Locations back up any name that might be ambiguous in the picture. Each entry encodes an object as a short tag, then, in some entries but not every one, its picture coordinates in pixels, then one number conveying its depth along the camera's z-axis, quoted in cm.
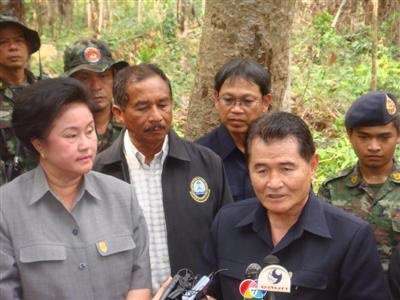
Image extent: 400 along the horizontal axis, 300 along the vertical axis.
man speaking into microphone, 241
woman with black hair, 247
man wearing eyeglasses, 368
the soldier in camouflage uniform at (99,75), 415
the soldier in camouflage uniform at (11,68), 394
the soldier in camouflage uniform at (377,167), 325
